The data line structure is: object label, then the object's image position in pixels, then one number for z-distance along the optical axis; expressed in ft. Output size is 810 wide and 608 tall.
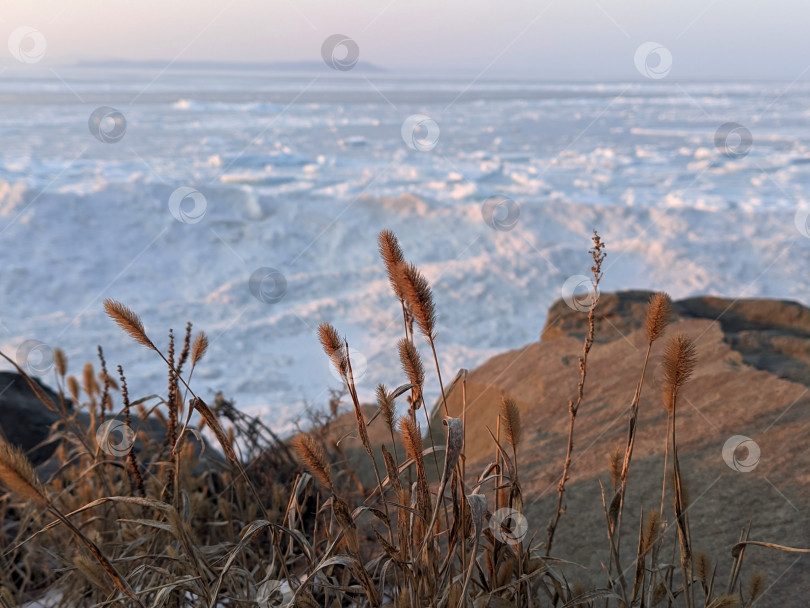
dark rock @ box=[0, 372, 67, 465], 9.23
